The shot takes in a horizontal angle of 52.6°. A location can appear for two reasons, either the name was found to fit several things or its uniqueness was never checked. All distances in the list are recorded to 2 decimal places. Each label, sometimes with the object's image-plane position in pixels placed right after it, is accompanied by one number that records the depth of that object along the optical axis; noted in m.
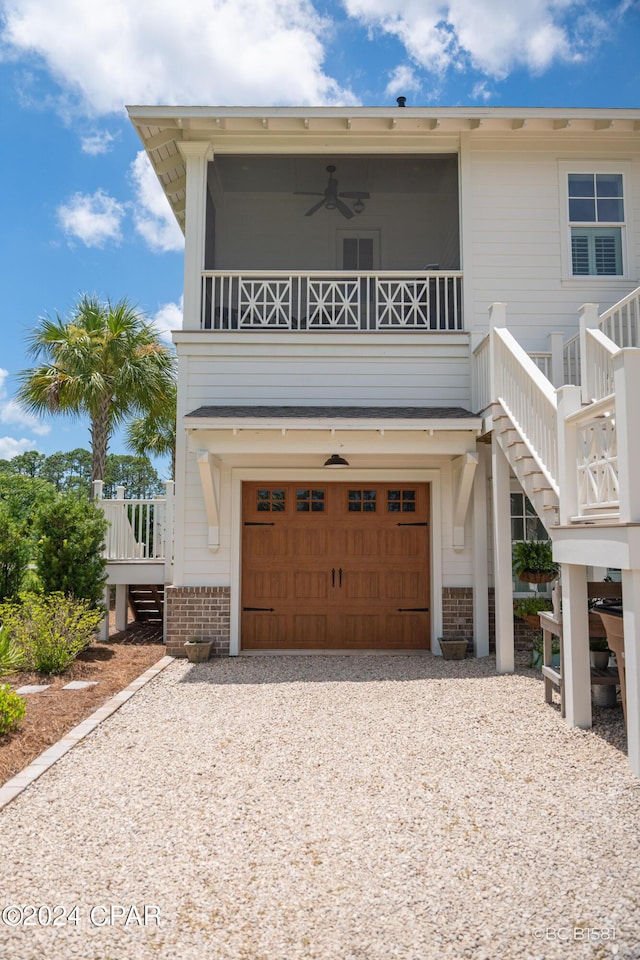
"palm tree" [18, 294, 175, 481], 12.71
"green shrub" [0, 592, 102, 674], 7.52
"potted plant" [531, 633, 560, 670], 7.61
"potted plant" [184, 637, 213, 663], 8.31
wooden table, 5.53
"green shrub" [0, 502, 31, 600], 9.36
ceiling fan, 10.55
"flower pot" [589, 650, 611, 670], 5.75
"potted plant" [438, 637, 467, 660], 8.35
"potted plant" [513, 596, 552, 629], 8.28
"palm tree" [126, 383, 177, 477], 13.77
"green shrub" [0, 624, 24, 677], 6.30
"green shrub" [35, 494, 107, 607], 8.81
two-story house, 8.66
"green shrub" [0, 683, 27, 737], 5.08
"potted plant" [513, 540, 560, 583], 8.01
